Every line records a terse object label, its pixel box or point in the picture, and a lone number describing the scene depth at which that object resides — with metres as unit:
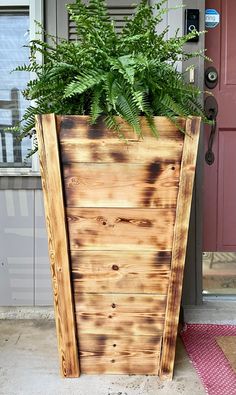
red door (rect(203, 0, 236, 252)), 2.24
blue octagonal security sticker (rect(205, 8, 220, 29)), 2.22
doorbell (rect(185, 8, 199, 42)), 2.12
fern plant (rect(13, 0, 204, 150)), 1.37
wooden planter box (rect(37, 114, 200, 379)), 1.45
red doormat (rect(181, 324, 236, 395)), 1.59
